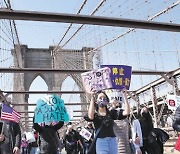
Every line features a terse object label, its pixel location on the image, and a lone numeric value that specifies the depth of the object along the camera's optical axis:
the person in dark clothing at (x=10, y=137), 3.60
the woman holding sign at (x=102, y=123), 3.10
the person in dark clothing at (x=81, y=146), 7.42
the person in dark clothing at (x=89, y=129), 7.23
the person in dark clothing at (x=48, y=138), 3.78
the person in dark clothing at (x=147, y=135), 4.94
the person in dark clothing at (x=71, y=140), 7.55
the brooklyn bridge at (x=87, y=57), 3.90
